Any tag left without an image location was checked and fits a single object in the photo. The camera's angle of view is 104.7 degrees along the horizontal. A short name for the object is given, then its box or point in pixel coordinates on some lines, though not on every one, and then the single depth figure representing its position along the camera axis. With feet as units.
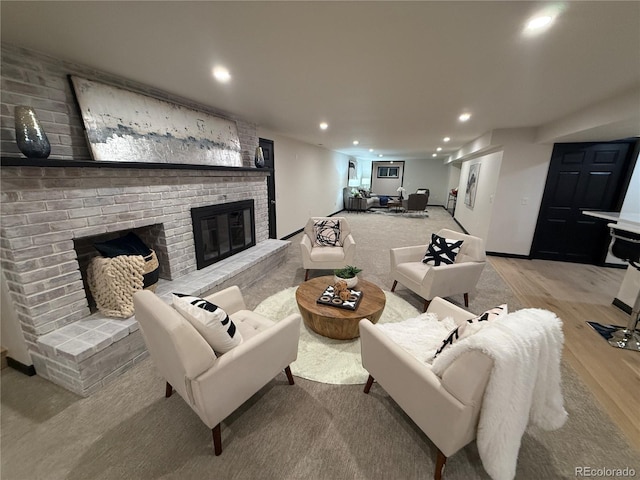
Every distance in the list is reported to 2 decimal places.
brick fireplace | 5.30
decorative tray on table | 7.00
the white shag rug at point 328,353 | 6.08
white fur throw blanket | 3.19
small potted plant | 7.79
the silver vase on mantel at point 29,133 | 5.08
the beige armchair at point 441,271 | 8.47
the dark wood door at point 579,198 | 12.79
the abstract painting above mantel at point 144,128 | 6.63
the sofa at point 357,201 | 32.40
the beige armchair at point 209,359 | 3.84
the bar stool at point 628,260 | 7.21
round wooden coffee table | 6.63
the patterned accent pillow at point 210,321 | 4.19
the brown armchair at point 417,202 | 28.71
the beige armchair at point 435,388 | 3.41
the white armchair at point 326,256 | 11.09
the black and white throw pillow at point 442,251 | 9.29
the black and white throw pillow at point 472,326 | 3.91
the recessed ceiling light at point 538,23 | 4.28
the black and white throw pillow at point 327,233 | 12.12
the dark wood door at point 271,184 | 15.82
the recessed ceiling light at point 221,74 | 6.66
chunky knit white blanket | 6.52
